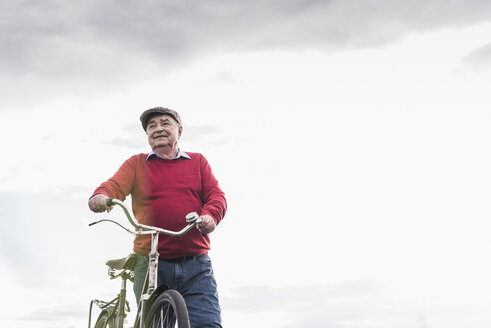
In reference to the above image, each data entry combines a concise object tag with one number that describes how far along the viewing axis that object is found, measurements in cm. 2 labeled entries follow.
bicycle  475
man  544
